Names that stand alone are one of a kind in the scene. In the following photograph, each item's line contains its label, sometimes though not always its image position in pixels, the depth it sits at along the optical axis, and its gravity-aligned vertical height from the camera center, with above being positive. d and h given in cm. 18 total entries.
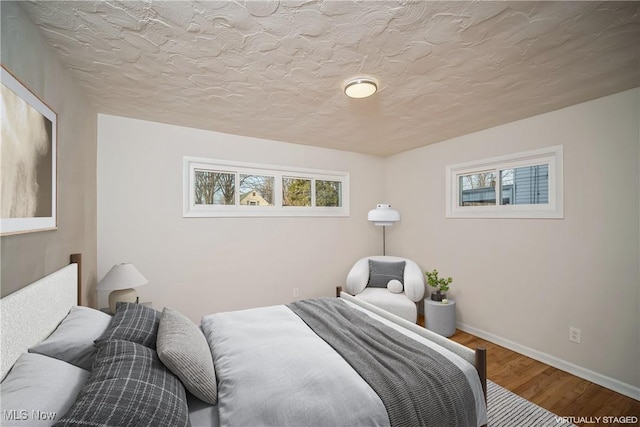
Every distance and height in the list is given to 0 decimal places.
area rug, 193 -148
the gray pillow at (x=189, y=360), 126 -72
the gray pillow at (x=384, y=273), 370 -81
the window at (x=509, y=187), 270 +33
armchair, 322 -91
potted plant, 334 -87
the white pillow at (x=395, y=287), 350 -94
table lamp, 230 -61
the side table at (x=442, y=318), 324 -125
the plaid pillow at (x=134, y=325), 144 -64
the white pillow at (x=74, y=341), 128 -64
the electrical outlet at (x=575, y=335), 249 -111
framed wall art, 115 +26
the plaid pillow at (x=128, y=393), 87 -66
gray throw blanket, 129 -84
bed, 98 -81
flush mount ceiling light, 200 +96
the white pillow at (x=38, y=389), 84 -63
